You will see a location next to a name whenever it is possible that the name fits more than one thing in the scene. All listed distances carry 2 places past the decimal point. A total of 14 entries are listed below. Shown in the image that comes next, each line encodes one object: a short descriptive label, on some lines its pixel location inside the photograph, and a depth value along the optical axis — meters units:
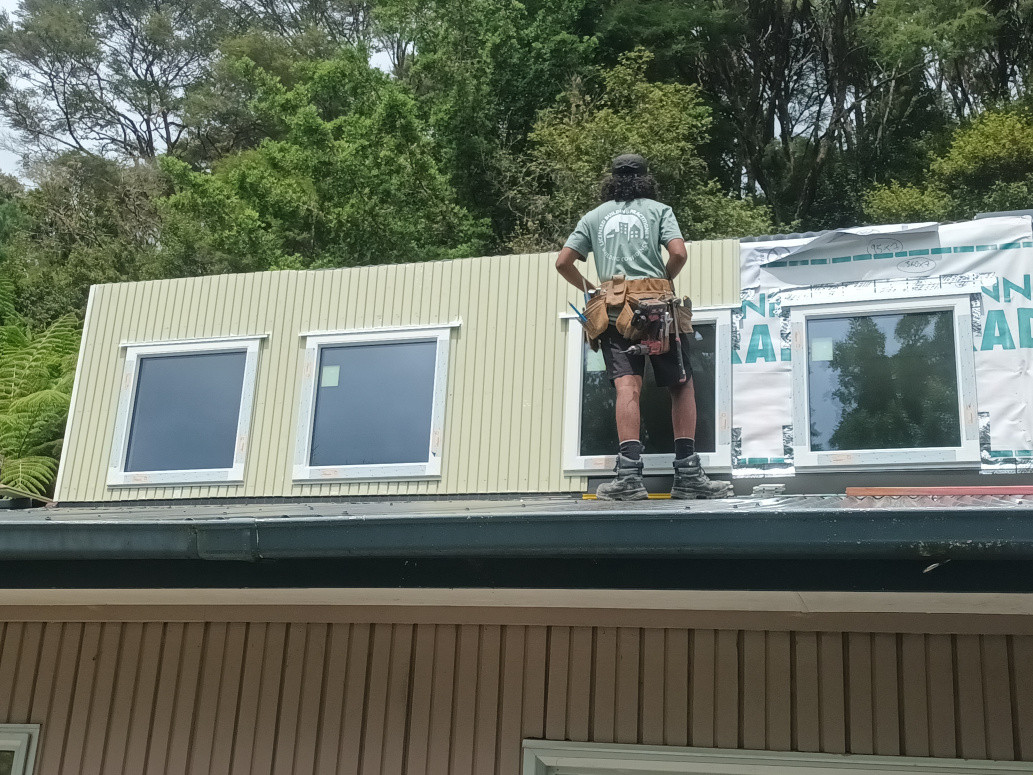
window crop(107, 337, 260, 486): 7.49
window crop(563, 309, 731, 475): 6.49
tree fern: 11.95
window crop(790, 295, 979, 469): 6.29
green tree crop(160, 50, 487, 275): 17.84
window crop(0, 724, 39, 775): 4.11
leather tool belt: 5.00
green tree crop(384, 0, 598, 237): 21.11
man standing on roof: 4.90
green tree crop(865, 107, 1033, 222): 18.73
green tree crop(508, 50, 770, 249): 19.05
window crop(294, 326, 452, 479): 7.10
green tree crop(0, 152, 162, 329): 22.05
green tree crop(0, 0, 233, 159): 34.41
